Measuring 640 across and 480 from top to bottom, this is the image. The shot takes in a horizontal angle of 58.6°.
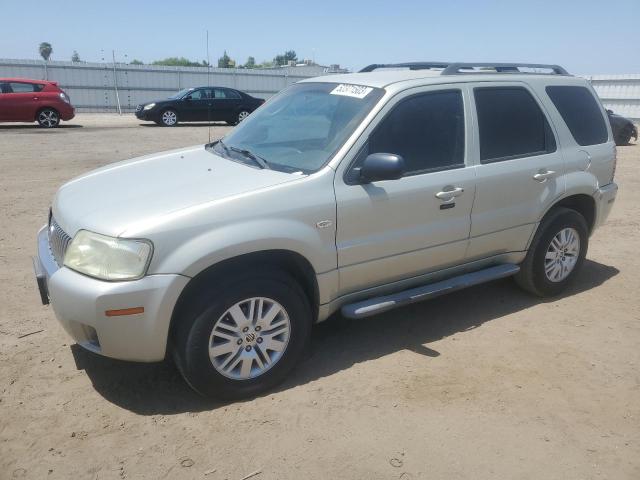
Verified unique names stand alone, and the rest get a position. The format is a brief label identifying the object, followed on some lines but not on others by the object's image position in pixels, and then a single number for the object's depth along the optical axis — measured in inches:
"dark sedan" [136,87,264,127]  783.1
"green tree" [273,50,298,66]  4120.1
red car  655.8
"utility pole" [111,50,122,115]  1055.6
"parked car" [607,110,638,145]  673.0
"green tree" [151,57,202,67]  4106.8
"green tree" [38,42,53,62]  4439.0
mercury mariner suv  118.1
